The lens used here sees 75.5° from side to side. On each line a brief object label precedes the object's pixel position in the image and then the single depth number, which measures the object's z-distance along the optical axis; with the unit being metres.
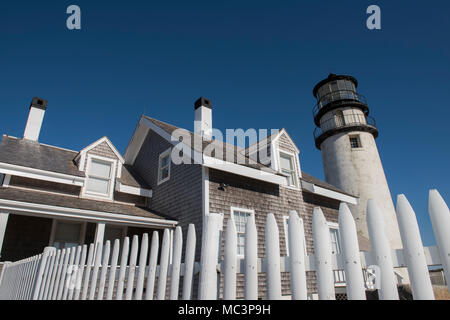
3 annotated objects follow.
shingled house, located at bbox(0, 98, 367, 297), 9.44
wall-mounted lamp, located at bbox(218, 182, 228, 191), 9.80
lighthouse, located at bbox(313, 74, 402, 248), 17.75
